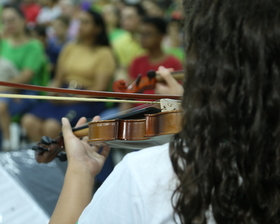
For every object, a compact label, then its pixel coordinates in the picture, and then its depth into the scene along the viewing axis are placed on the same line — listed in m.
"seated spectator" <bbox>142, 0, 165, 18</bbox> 3.40
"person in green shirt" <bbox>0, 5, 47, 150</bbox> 2.82
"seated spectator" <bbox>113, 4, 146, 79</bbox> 2.96
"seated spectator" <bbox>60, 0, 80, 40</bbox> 4.26
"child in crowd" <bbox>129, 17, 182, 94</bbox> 2.31
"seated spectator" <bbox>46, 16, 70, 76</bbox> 3.57
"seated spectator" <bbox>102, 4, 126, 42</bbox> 3.87
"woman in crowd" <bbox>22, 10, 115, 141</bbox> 2.51
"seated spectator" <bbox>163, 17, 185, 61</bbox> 3.08
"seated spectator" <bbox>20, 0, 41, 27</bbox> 4.86
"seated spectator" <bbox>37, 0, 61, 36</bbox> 4.56
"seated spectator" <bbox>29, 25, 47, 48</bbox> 3.81
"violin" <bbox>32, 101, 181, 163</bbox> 0.82
